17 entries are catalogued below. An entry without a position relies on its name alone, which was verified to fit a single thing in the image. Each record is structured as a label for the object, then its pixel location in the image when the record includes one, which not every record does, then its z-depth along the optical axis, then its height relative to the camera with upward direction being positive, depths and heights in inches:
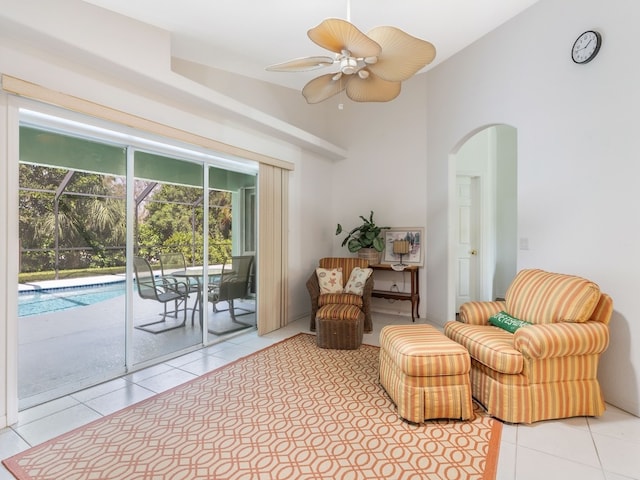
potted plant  196.9 -1.4
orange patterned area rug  71.0 -49.5
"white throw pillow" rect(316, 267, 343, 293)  177.0 -21.8
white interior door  212.1 +1.3
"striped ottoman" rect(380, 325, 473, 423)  87.8 -38.6
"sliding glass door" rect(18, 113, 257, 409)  102.7 -6.2
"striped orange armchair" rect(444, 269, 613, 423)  85.7 -32.3
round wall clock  102.0 +61.6
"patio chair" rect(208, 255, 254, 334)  161.6 -23.6
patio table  148.7 -16.9
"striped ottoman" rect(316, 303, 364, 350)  145.1 -39.3
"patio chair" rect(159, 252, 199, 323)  139.4 -15.2
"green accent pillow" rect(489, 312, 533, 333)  102.8 -26.4
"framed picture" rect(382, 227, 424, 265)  196.2 -2.5
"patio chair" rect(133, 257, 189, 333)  129.1 -21.4
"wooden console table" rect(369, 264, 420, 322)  186.5 -31.5
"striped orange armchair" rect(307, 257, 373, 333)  165.9 -30.1
